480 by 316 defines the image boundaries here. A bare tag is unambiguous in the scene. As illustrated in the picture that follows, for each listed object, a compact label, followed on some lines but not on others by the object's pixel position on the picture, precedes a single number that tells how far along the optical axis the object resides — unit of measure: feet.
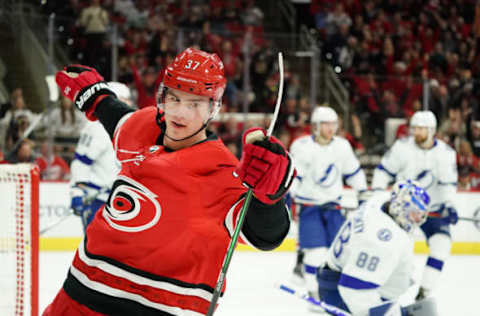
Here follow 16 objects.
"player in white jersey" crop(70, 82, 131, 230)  32.37
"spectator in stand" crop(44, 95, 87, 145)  45.68
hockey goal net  21.08
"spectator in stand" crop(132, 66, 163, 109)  51.67
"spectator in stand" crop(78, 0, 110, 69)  49.93
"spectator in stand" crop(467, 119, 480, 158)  52.54
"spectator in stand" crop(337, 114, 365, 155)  51.88
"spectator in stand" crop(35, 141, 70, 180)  45.32
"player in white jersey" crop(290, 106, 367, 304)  35.88
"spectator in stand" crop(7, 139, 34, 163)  43.62
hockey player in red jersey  10.23
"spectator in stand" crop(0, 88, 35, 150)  43.86
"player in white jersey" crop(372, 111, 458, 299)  35.47
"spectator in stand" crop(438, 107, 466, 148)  52.49
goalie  18.67
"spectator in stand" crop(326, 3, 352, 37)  70.95
